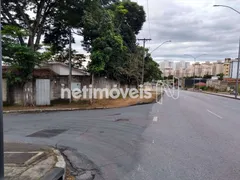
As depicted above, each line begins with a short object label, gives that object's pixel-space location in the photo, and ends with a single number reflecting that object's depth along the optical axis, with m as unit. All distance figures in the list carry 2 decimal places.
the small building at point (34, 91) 16.12
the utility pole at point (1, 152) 3.49
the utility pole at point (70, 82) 17.20
